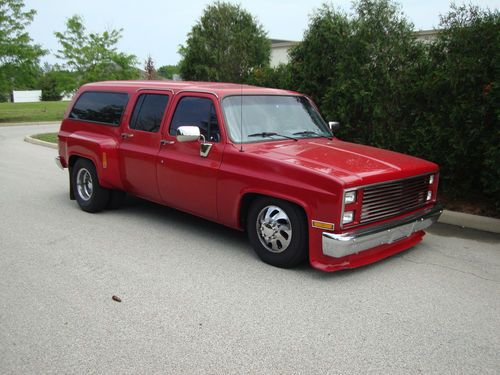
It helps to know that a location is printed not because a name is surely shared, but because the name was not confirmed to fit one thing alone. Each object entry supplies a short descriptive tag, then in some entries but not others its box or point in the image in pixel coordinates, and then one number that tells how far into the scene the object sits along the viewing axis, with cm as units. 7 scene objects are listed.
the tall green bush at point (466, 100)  643
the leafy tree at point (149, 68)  2612
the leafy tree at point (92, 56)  2459
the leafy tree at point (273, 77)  953
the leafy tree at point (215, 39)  1435
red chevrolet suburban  445
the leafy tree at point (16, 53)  2231
